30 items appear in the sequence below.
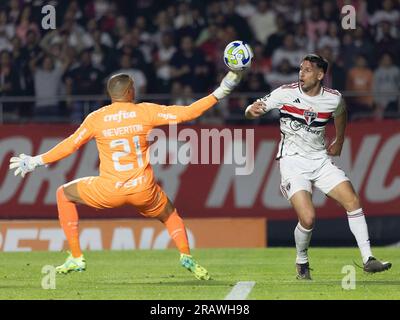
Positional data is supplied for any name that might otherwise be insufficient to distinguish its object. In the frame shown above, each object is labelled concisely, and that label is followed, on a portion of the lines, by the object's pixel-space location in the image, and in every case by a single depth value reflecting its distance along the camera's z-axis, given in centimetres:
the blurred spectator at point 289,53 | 1978
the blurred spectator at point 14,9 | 2056
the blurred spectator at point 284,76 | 1936
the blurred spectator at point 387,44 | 1975
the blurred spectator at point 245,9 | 2089
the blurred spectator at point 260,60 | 1981
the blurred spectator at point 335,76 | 1938
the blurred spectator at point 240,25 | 2033
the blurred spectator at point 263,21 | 2066
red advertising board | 1823
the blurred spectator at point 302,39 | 2002
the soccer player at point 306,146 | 1189
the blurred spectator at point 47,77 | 1953
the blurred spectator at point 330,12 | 2042
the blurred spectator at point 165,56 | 2008
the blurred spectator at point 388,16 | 2044
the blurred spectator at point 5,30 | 2027
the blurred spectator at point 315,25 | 2033
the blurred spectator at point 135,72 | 1961
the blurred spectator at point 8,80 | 1938
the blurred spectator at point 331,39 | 2005
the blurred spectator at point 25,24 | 2012
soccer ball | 1165
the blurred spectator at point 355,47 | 1978
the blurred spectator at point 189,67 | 1966
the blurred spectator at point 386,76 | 1953
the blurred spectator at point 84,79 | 1948
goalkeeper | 1174
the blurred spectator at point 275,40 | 2009
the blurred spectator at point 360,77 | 1947
